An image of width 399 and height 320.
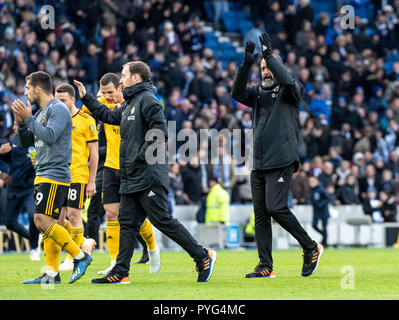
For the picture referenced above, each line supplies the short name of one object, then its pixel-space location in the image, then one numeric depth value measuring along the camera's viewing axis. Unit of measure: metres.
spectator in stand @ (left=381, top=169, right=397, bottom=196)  23.73
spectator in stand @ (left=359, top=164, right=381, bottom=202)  23.92
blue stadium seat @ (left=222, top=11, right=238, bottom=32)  30.34
